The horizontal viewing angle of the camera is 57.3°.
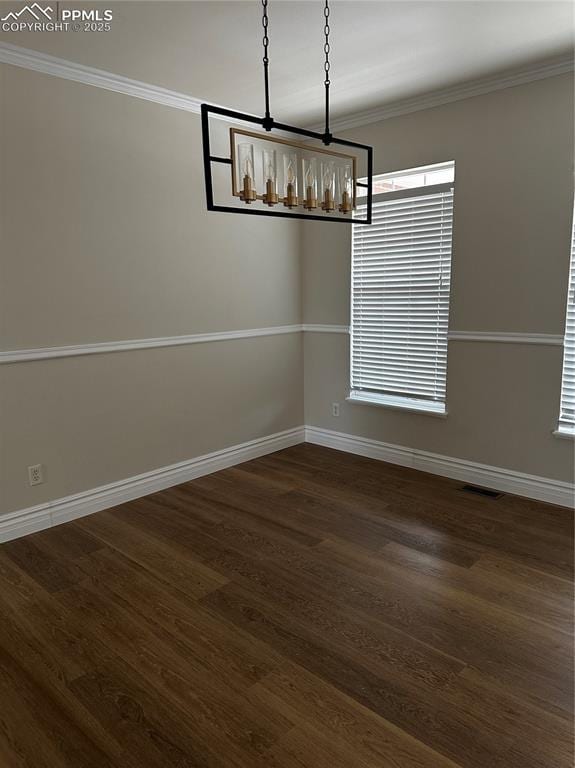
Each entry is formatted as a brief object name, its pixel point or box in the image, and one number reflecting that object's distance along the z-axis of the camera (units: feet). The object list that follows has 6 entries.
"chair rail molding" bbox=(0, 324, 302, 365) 9.76
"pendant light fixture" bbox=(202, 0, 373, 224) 6.60
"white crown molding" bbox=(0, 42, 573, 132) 9.25
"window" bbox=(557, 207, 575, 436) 10.51
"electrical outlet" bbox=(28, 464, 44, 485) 10.13
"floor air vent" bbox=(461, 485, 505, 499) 11.75
